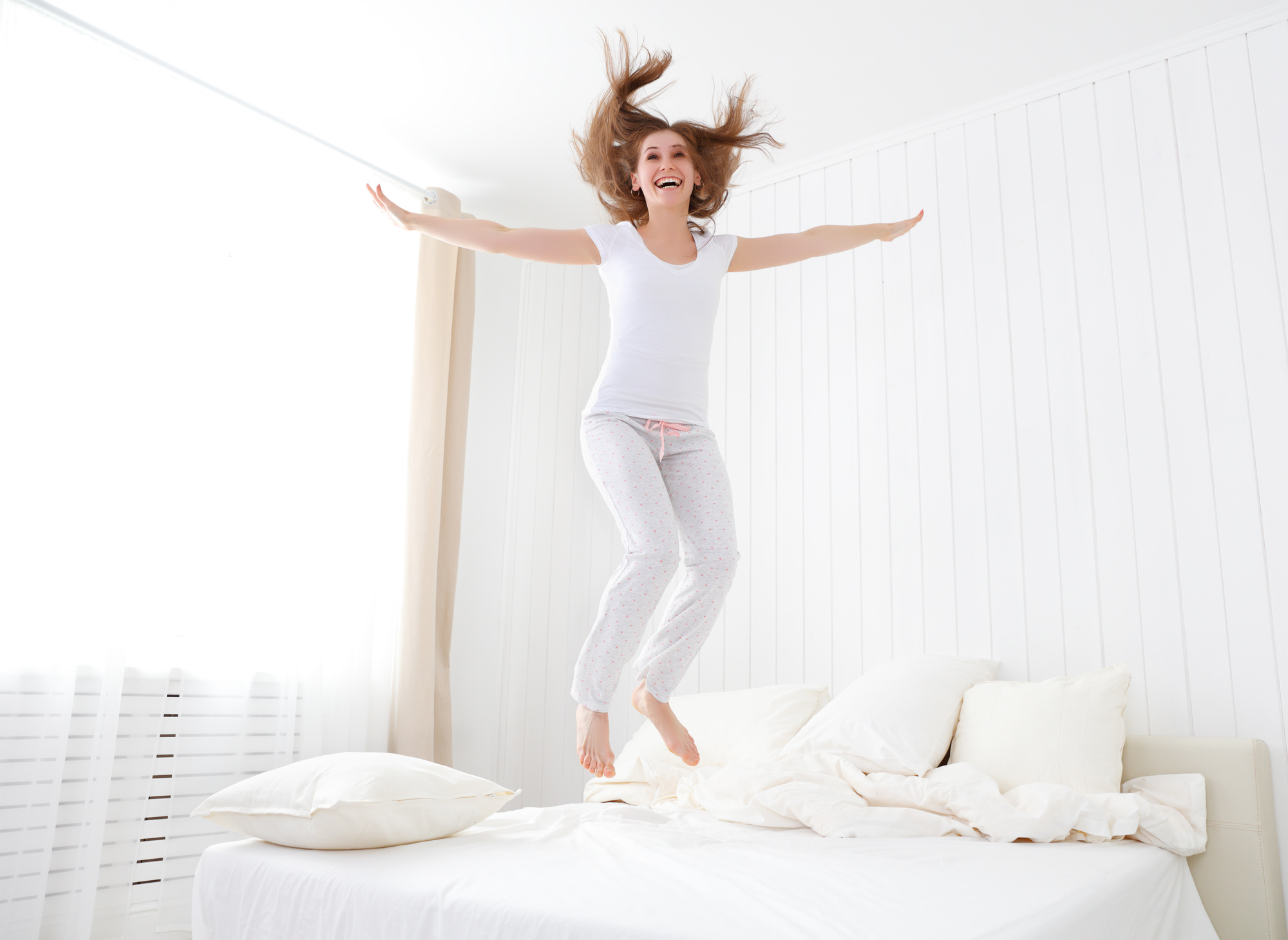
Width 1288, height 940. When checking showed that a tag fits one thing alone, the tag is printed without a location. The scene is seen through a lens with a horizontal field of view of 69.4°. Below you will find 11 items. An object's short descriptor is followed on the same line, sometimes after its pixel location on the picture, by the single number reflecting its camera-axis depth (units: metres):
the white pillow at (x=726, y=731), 2.62
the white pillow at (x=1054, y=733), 2.20
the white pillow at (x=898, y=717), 2.34
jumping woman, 1.91
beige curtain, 3.25
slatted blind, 2.32
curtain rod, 2.65
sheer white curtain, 2.45
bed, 1.32
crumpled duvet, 1.97
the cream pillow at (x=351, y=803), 1.74
